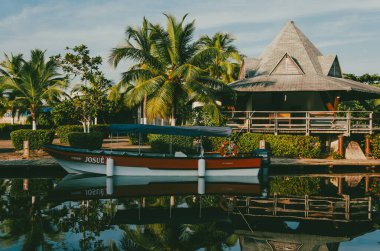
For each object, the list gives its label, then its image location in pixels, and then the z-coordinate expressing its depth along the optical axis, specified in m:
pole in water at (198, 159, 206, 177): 19.14
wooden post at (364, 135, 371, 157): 25.20
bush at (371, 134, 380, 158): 24.95
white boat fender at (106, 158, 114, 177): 19.03
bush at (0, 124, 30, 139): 42.63
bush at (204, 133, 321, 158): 24.44
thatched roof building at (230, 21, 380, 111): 27.11
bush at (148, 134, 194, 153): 25.72
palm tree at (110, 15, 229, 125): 23.84
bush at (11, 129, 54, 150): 24.78
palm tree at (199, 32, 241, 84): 37.99
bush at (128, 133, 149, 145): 32.69
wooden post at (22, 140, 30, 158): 22.67
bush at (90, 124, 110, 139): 34.23
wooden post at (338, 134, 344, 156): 25.10
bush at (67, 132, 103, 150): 25.36
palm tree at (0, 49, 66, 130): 27.61
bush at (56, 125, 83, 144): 29.61
